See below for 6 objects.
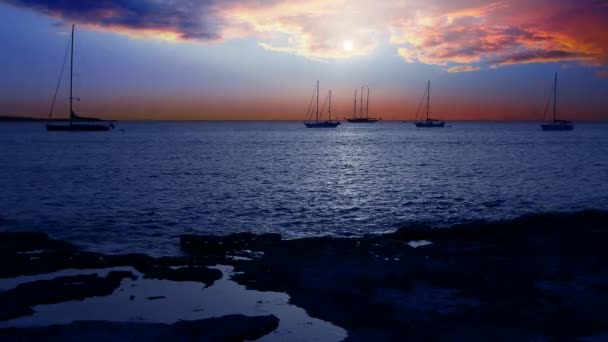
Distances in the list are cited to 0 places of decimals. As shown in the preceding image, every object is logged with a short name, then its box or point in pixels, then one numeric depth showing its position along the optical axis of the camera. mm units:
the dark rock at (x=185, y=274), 16234
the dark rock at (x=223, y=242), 19984
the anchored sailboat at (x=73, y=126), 124862
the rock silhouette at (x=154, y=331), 11078
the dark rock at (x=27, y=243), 19344
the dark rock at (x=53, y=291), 13117
